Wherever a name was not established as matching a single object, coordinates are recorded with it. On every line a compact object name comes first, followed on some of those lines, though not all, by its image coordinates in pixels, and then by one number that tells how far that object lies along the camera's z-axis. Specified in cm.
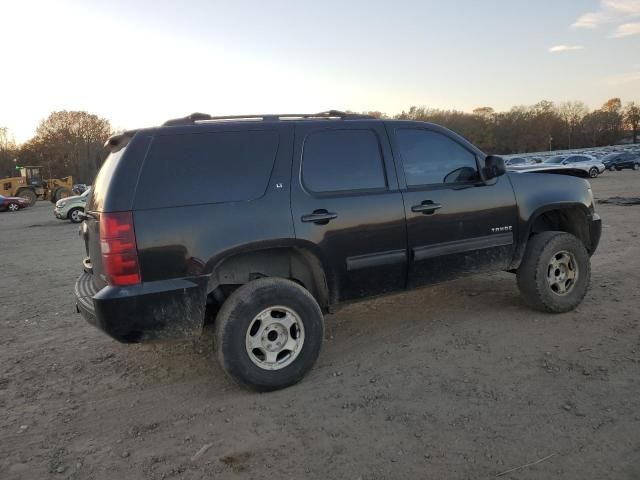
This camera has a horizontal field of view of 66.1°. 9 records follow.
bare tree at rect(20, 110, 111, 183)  7894
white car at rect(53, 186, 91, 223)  2141
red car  3319
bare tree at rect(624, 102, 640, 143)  12188
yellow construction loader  3888
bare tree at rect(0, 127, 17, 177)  7531
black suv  335
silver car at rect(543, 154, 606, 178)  3591
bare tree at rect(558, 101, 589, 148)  11709
